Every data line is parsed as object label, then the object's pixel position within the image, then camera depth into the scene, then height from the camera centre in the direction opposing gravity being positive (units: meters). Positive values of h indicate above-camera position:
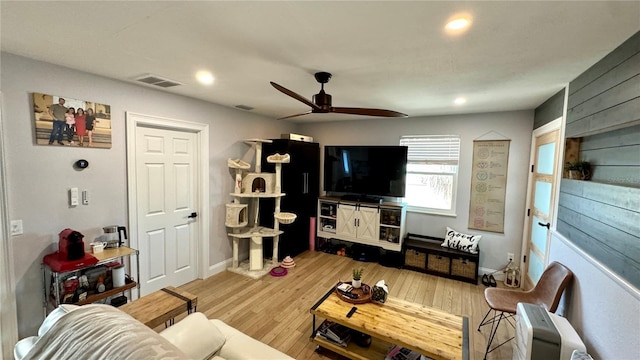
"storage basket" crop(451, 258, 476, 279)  3.55 -1.36
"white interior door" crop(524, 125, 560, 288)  2.65 -0.34
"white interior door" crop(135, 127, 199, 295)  2.91 -0.54
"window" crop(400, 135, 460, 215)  3.97 -0.04
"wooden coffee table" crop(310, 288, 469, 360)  1.79 -1.21
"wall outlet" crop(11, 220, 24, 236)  2.00 -0.55
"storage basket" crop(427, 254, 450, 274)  3.70 -1.36
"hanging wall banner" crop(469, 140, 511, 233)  3.63 -0.19
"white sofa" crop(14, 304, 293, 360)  1.02 -0.75
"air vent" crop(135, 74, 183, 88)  2.45 +0.80
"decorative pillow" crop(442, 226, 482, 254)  3.65 -1.03
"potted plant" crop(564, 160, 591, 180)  1.98 +0.03
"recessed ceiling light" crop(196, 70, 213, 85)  2.31 +0.81
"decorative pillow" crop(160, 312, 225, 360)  1.42 -1.00
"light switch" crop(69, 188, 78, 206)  2.30 -0.34
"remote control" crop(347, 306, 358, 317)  2.12 -1.21
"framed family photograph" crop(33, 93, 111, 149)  2.11 +0.33
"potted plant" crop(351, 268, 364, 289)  2.43 -1.07
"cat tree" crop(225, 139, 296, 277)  3.68 -0.67
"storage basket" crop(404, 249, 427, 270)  3.85 -1.36
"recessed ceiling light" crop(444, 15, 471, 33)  1.33 +0.79
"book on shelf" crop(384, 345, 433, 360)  1.99 -1.45
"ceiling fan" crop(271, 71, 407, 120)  2.19 +0.52
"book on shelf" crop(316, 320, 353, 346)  2.18 -1.45
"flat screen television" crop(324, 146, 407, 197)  4.10 -0.03
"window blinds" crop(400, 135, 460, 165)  3.95 +0.33
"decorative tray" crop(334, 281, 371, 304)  2.27 -1.16
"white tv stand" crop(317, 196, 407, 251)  4.06 -0.90
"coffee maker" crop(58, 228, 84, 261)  2.09 -0.71
